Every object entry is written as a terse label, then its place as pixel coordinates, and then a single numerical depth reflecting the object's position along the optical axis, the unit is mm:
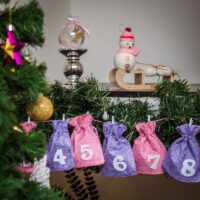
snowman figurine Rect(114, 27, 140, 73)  1756
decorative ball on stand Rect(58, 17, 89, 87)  1747
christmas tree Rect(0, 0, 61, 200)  1167
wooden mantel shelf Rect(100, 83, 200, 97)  1712
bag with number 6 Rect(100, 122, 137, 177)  1522
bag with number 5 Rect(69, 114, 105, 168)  1511
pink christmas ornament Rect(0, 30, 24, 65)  1193
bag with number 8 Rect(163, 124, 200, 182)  1528
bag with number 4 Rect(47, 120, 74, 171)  1500
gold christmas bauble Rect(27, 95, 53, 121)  1343
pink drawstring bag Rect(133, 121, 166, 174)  1541
